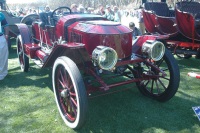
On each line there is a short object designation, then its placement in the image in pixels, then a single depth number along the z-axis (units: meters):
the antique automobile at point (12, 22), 7.83
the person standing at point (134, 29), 6.83
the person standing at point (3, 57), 4.57
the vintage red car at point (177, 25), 4.79
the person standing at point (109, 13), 9.92
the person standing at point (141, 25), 9.34
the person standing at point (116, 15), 10.51
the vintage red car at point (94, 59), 2.63
